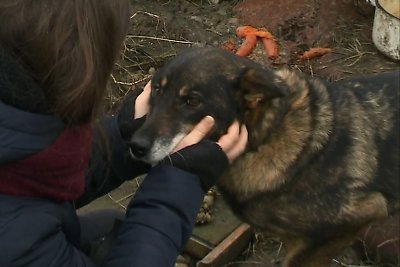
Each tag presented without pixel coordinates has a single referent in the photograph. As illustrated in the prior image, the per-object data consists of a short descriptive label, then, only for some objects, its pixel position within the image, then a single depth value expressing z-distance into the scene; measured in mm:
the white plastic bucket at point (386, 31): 3783
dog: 2467
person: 1524
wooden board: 2818
